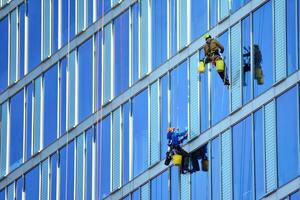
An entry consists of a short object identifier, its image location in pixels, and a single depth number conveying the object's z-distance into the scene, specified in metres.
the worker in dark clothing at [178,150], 92.12
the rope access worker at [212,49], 90.75
